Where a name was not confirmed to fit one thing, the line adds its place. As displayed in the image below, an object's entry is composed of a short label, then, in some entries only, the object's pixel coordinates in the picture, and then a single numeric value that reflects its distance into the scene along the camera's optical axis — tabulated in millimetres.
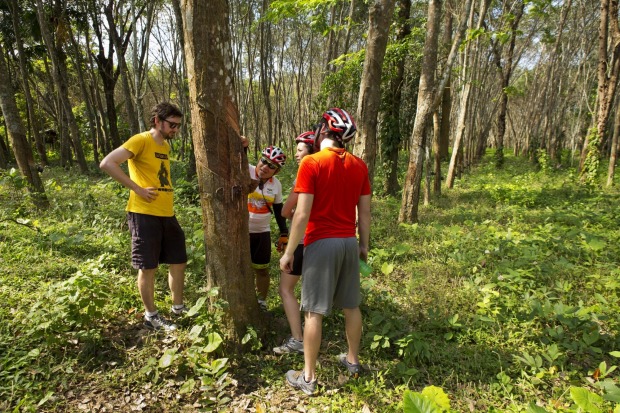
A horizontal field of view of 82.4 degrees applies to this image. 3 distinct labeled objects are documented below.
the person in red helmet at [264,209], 3449
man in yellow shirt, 3164
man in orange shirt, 2498
